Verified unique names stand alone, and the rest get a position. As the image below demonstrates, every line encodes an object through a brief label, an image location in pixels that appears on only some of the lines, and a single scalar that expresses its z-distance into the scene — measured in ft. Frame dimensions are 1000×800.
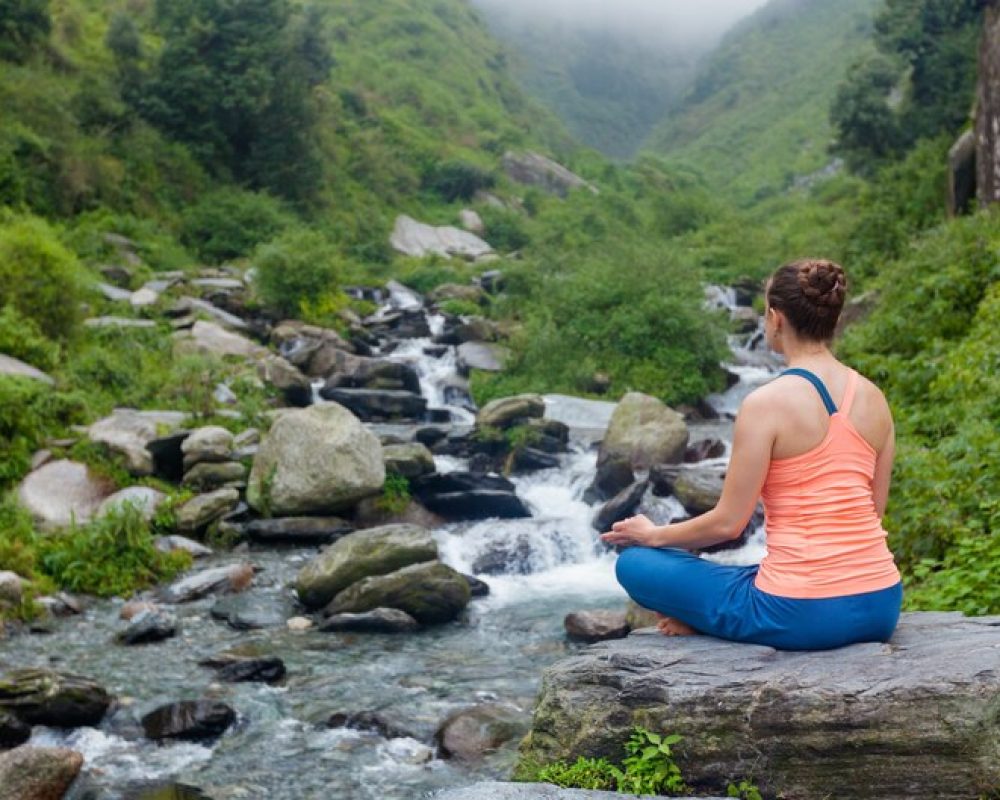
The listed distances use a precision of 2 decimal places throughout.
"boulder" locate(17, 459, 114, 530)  43.73
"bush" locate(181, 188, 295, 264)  108.68
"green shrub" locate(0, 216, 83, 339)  59.67
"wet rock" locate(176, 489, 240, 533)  45.65
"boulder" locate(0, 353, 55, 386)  52.80
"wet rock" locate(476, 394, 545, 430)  61.87
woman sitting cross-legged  13.83
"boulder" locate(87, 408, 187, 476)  49.19
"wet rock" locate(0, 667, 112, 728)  27.53
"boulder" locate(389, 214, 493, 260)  145.48
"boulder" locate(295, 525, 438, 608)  38.91
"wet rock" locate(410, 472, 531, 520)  50.57
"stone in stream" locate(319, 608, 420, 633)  36.58
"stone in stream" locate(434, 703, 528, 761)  26.61
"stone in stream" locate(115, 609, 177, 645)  34.78
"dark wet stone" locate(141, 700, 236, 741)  27.58
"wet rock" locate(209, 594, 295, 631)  37.06
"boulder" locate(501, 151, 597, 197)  216.54
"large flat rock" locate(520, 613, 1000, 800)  13.15
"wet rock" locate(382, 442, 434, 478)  51.24
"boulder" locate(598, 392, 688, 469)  54.24
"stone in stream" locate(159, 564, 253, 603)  39.45
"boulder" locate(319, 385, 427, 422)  69.05
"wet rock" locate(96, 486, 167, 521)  43.99
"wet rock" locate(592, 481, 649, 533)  49.08
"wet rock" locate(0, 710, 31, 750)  26.45
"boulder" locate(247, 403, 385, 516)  46.91
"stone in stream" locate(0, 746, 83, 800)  23.09
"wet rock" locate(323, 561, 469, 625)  37.70
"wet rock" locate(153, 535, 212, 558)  43.36
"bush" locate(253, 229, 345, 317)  87.97
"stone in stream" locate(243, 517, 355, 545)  45.91
